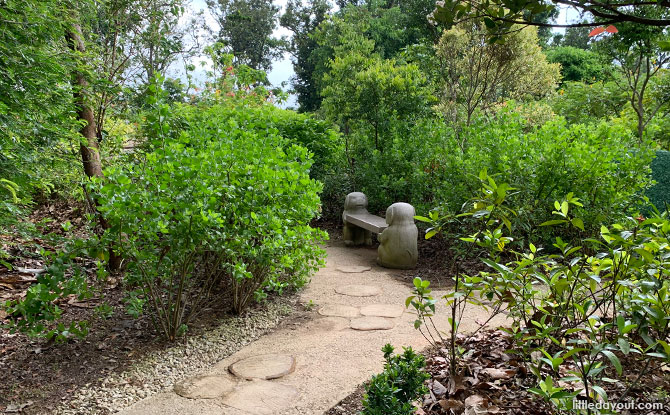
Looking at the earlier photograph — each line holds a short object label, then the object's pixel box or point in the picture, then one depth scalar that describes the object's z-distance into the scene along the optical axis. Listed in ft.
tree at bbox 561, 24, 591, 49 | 85.42
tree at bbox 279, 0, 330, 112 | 77.77
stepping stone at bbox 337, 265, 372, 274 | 18.43
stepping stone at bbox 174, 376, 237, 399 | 8.84
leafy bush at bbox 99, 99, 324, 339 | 9.74
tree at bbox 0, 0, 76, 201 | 8.57
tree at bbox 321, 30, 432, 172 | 24.23
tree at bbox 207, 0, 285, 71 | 79.61
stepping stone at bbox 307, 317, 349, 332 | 12.24
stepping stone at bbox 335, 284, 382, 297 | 15.31
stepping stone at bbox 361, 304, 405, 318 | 13.11
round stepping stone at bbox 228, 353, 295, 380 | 9.57
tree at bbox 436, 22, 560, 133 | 27.27
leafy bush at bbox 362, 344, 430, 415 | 6.15
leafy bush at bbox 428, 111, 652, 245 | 16.94
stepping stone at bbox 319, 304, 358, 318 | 13.27
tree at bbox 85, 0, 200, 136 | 15.07
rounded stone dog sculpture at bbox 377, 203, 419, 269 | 18.49
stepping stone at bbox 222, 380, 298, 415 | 8.24
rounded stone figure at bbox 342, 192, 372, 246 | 23.12
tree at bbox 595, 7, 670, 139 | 24.03
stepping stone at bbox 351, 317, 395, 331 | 12.01
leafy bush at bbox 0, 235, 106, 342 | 8.93
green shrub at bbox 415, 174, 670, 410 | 5.63
